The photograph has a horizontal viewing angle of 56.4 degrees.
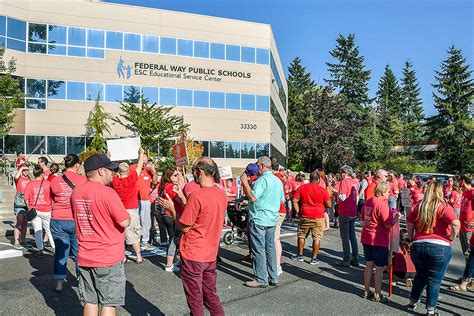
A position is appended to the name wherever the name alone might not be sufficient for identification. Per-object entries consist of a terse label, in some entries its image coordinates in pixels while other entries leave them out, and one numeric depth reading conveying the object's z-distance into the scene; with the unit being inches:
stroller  376.5
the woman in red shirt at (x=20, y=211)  386.3
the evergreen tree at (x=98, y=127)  1167.0
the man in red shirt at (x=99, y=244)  167.2
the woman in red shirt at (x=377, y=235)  246.1
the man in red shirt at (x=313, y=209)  338.3
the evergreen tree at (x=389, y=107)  2363.4
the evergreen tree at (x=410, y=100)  3171.3
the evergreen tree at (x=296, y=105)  2011.7
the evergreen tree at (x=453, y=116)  1952.5
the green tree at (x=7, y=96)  928.5
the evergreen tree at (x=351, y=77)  2300.9
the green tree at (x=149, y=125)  1130.7
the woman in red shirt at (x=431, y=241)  219.1
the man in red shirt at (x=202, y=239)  175.9
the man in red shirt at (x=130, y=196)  328.5
